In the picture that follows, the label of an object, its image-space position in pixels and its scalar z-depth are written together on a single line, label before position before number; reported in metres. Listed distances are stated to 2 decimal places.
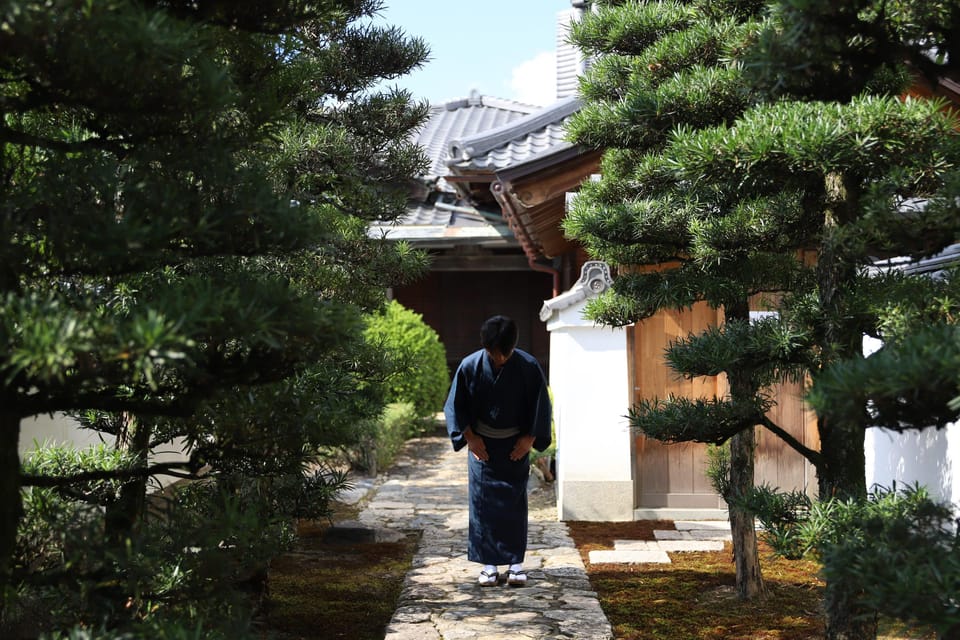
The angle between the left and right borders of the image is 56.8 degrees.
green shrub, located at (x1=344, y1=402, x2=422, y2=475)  11.28
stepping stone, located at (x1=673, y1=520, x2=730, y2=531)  8.02
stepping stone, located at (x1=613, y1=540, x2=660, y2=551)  7.28
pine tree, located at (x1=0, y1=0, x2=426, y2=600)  2.23
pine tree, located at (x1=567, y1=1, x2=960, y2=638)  3.14
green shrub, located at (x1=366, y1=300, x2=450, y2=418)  13.76
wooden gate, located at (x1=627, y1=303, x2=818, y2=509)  8.25
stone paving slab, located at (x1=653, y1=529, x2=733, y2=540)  7.68
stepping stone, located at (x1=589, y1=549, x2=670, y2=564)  6.88
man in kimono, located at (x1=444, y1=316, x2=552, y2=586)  6.30
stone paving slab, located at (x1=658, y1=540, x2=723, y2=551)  7.27
